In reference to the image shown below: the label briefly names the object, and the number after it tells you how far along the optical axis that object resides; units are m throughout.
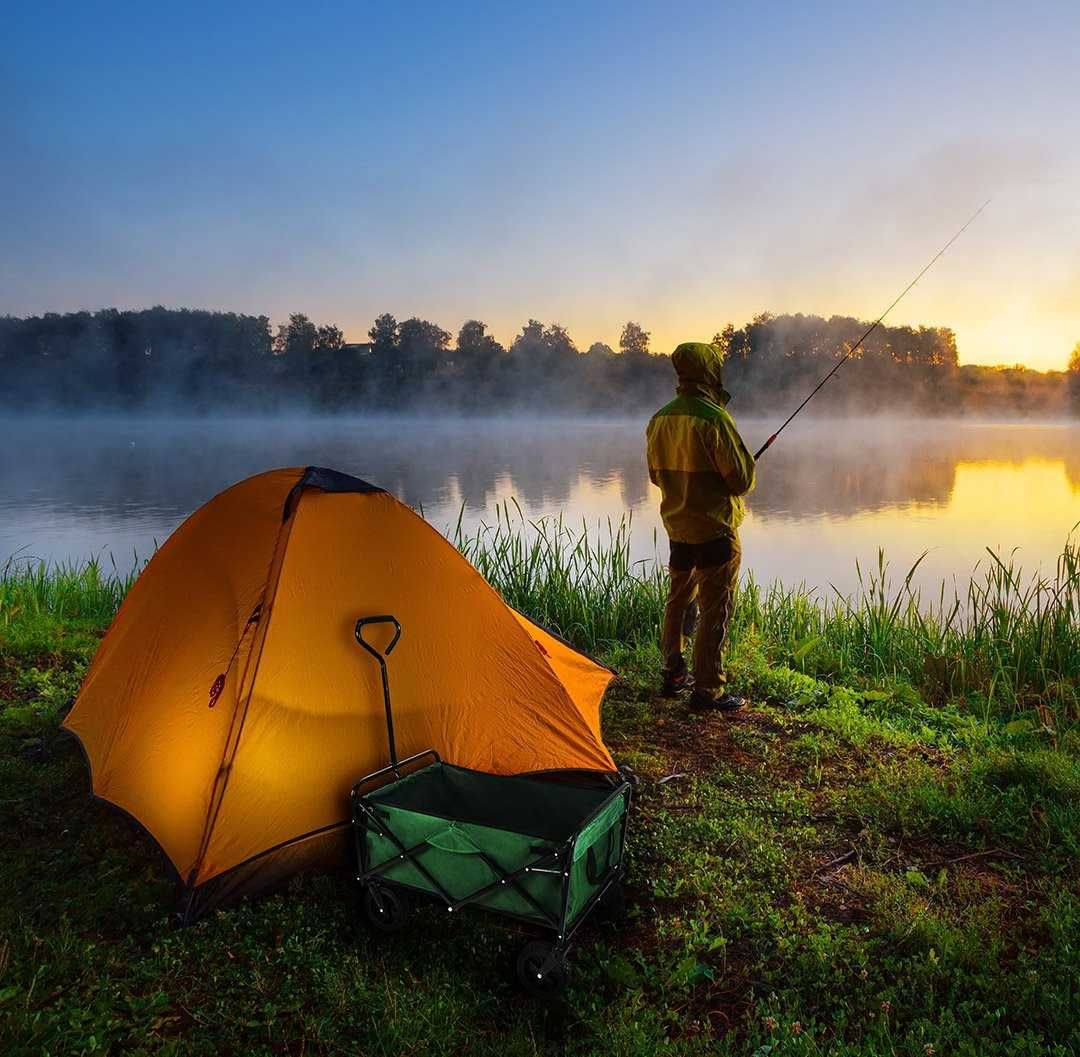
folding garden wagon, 2.86
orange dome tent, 3.50
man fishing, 5.11
